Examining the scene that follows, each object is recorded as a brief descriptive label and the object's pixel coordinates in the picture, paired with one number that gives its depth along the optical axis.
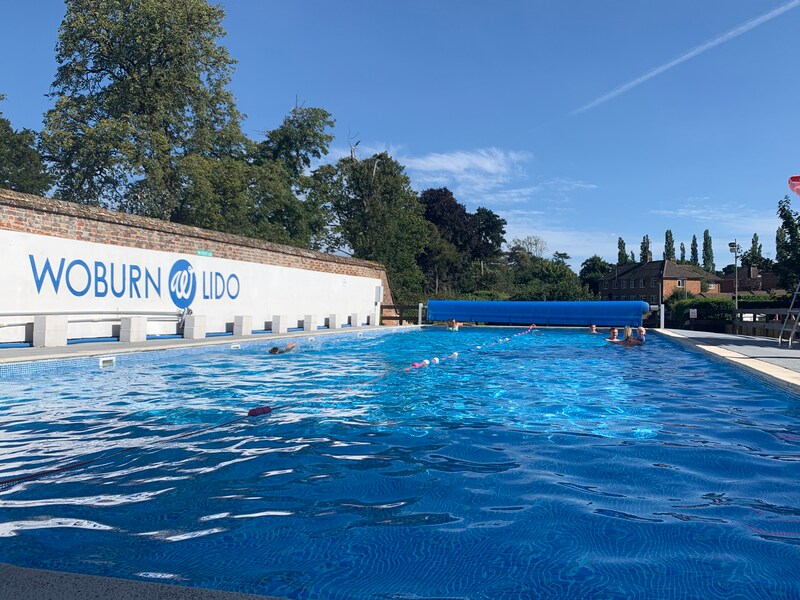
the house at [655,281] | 64.44
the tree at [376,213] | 32.94
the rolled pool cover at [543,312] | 23.69
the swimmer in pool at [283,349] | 12.86
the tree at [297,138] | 33.41
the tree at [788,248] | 16.89
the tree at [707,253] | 110.82
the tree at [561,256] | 68.74
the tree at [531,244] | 64.94
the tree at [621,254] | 89.19
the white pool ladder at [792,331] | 11.99
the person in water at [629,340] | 16.10
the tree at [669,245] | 108.56
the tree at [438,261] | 43.09
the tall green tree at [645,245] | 89.14
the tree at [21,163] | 29.61
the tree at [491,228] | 54.47
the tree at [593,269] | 76.81
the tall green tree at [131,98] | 22.12
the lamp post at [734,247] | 36.75
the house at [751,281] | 64.56
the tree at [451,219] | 49.09
